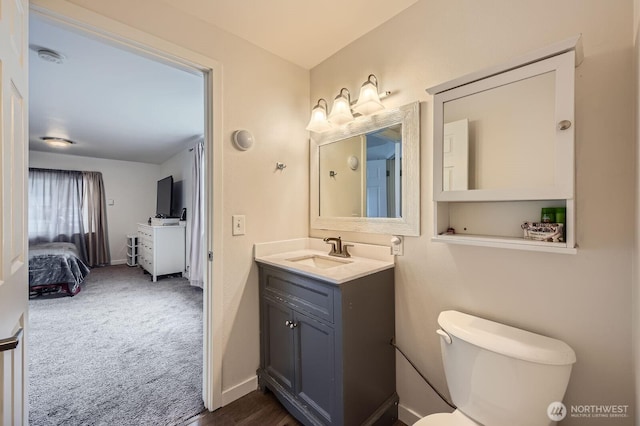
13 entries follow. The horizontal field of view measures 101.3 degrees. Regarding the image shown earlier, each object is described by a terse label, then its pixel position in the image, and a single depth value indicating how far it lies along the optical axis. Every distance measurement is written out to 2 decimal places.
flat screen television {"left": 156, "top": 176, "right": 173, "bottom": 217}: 5.05
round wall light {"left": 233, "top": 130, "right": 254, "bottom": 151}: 1.65
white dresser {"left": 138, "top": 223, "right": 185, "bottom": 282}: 4.39
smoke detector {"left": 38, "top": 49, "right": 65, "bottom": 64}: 1.83
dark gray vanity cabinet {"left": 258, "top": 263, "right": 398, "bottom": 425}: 1.25
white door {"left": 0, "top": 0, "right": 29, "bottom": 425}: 0.71
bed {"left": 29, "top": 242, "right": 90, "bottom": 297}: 3.58
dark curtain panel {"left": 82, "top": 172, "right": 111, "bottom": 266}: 5.40
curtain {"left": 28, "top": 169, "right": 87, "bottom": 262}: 4.96
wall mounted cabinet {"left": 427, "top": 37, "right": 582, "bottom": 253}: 0.93
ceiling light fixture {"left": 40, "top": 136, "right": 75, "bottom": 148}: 4.03
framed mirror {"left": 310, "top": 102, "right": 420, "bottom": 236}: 1.46
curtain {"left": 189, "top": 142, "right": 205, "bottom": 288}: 3.87
